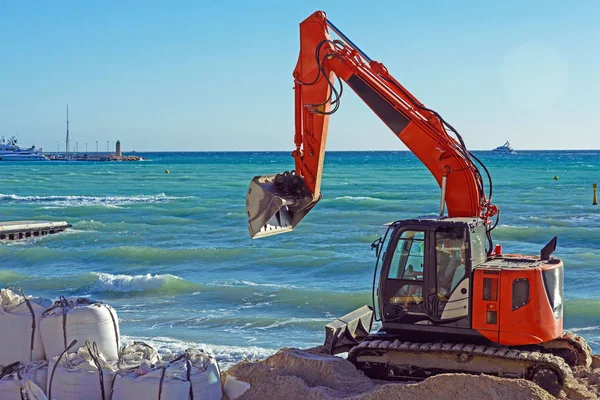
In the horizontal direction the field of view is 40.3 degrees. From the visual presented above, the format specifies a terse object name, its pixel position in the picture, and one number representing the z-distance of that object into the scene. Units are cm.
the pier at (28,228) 2828
